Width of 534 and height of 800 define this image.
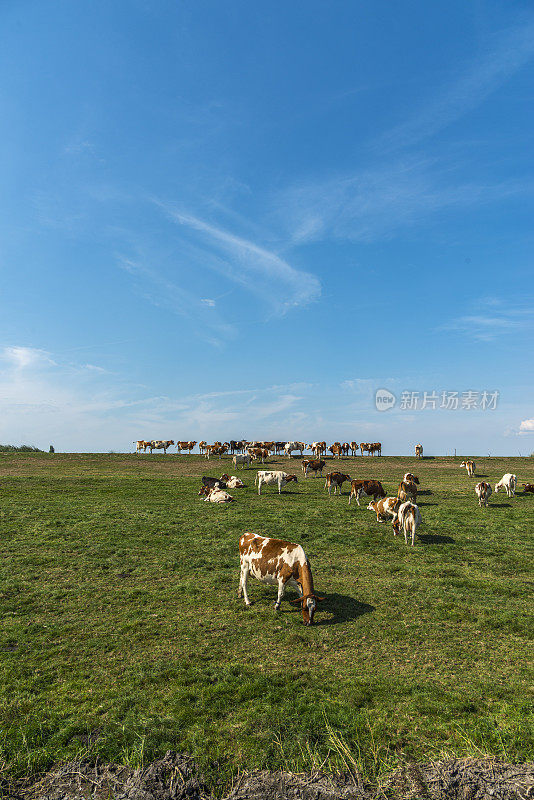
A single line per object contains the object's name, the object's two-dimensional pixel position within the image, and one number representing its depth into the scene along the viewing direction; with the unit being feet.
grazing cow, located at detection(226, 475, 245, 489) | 110.22
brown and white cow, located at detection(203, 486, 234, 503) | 88.15
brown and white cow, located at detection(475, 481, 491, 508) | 86.58
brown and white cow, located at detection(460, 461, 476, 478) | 135.33
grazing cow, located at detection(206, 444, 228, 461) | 185.51
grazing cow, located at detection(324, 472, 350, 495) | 102.03
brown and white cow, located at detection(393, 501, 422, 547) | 59.03
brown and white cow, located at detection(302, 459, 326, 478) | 131.34
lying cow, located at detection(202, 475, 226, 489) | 104.22
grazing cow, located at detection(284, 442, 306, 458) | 188.95
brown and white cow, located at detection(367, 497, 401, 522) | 70.02
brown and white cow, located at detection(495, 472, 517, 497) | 100.48
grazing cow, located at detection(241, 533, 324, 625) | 35.52
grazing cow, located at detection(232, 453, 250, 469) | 149.46
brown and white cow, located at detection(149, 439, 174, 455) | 213.05
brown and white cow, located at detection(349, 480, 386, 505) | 88.28
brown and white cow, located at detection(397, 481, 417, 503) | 84.25
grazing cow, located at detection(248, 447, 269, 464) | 171.32
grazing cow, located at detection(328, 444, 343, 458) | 196.95
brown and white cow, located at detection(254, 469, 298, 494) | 103.60
